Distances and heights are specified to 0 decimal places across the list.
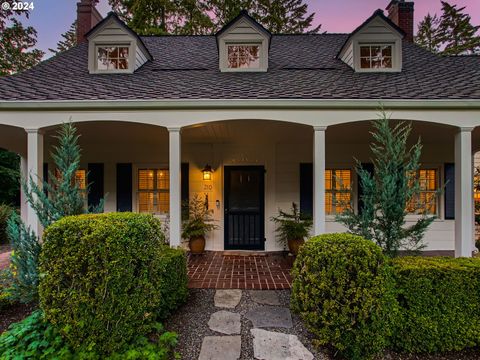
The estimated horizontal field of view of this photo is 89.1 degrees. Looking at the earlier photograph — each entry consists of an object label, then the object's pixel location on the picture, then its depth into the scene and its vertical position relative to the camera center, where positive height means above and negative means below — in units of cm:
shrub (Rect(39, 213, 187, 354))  210 -90
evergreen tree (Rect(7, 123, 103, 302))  275 -40
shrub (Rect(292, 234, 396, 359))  221 -108
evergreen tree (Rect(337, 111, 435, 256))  304 -21
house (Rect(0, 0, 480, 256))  398 +109
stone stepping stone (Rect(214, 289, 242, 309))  310 -156
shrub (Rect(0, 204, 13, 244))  700 -124
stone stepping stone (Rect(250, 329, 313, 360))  228 -163
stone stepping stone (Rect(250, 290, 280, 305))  319 -157
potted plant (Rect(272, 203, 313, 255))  534 -102
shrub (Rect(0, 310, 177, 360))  208 -147
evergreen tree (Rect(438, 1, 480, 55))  1263 +808
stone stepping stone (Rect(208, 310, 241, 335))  263 -159
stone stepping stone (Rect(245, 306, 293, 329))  274 -159
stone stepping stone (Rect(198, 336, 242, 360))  227 -162
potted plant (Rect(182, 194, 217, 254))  544 -98
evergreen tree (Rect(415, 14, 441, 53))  1391 +869
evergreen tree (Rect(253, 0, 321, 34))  1115 +776
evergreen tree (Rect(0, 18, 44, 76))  1084 +629
